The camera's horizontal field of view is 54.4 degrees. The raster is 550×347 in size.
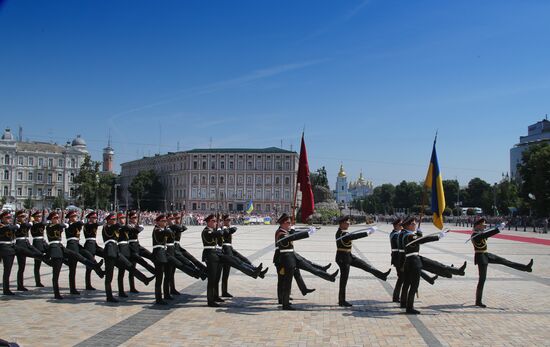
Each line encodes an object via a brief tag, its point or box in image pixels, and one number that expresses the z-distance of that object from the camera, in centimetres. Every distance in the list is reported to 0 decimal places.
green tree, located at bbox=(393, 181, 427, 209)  12888
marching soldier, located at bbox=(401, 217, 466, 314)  1046
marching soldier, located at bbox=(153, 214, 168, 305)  1098
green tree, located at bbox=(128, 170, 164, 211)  11456
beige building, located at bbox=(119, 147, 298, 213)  11162
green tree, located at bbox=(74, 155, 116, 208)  8325
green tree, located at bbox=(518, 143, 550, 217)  5866
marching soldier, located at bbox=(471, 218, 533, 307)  1127
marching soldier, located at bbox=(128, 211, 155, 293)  1196
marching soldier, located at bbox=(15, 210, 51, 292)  1232
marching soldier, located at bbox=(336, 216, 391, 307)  1105
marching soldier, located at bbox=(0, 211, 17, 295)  1172
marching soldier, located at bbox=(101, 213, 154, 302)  1120
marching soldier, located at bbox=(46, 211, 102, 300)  1172
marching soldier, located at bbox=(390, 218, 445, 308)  1151
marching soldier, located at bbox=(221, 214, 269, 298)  1178
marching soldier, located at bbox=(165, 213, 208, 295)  1147
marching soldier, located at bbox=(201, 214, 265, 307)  1106
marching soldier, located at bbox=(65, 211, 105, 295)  1204
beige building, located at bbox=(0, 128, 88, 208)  11238
